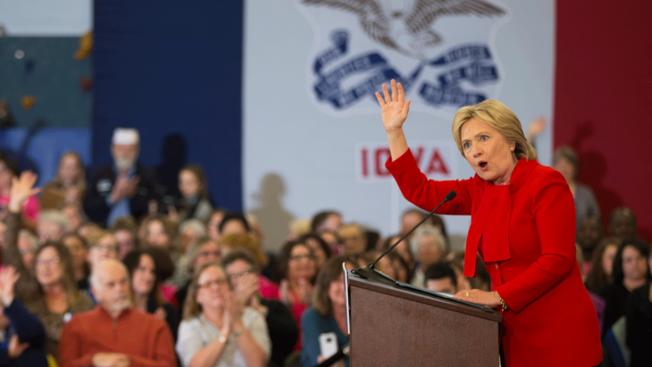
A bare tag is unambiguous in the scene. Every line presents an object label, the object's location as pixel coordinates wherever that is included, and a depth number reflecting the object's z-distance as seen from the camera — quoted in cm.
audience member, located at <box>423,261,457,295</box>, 1173
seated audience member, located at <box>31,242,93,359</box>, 1248
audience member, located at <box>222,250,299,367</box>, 1255
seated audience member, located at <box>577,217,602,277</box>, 1722
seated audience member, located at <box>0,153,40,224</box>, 1866
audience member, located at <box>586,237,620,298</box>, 1417
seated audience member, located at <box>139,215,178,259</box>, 1603
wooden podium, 606
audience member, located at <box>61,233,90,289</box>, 1452
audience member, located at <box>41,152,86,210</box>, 1935
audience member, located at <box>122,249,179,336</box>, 1283
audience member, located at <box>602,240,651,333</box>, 1334
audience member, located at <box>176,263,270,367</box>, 1163
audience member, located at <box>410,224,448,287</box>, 1478
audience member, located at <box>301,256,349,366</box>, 1173
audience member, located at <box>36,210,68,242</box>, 1634
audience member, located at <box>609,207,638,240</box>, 1777
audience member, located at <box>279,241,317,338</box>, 1381
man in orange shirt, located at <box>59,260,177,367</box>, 1133
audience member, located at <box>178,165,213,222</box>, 1945
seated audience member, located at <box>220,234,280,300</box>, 1423
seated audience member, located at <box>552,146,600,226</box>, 2005
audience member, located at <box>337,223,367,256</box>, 1622
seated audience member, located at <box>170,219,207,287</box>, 1511
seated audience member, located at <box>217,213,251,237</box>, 1653
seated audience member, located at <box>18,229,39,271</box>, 1423
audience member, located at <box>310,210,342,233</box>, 1806
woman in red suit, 638
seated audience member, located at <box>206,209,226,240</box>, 1732
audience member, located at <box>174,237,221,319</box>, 1385
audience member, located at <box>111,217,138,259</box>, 1584
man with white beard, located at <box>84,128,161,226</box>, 1962
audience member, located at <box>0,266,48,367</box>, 1113
